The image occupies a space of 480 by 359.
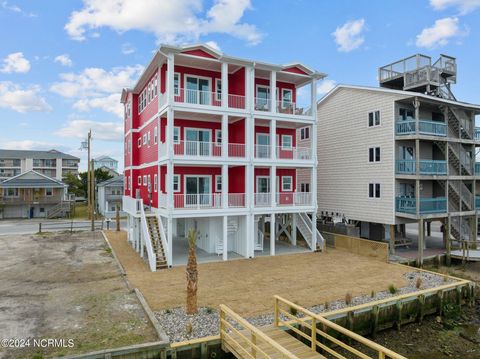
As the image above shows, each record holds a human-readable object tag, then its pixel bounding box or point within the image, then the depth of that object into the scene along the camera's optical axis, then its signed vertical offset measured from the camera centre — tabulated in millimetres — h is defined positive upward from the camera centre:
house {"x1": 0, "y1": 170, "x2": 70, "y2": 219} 49125 -1550
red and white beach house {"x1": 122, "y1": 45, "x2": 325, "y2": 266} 20766 +2520
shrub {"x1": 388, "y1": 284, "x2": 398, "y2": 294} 14633 -4419
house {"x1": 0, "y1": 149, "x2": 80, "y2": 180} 74938 +5723
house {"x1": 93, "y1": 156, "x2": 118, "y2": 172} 110062 +8437
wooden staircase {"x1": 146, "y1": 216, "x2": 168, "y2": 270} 19219 -3239
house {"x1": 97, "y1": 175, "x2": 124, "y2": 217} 52750 -978
